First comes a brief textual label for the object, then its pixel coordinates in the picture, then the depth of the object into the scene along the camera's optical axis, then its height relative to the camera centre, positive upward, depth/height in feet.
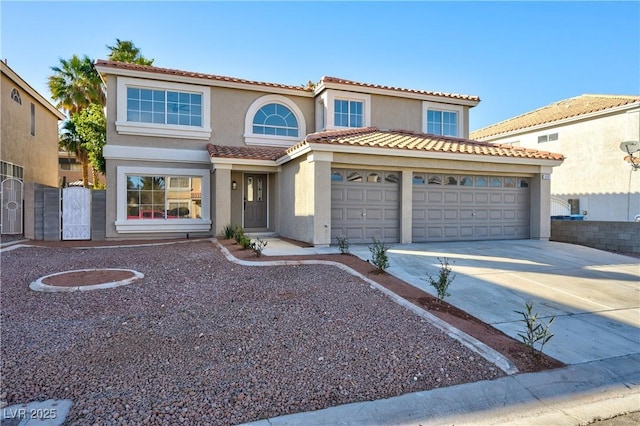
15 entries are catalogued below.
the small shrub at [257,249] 31.70 -3.74
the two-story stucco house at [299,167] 40.32 +4.68
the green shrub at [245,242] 35.19 -3.39
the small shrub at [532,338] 15.51 -5.60
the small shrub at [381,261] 26.82 -3.80
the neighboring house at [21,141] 50.14 +10.54
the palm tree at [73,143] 83.20 +13.90
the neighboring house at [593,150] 59.52 +10.19
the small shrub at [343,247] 33.50 -3.55
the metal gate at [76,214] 45.57 -1.04
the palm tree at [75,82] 77.05 +25.34
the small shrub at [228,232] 43.29 -2.93
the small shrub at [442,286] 21.72 -4.54
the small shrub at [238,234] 37.38 -2.88
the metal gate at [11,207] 48.29 -0.27
